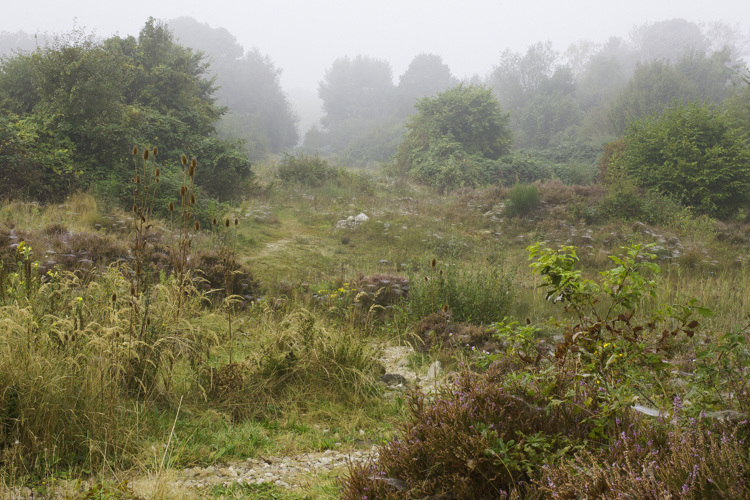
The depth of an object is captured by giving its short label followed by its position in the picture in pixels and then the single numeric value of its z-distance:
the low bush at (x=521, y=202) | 12.70
